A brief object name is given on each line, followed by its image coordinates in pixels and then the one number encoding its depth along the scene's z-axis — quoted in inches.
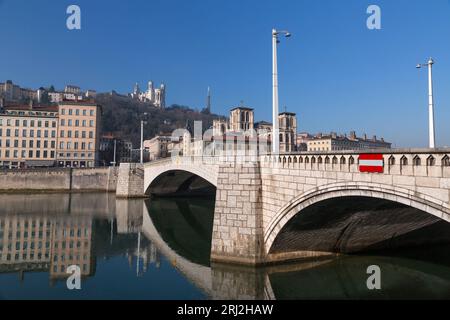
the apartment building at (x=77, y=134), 2224.4
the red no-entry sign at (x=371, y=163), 372.2
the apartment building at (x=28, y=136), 2126.0
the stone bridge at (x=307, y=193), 324.2
